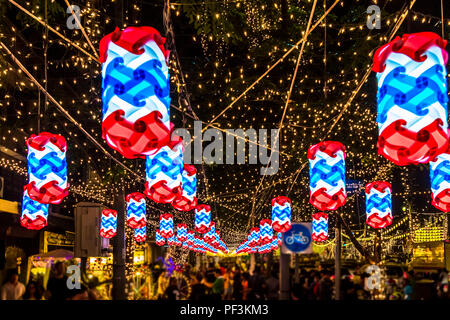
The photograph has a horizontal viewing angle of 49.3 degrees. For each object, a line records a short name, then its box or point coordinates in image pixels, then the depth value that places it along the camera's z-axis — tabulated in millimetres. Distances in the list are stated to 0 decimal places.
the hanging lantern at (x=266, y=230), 26484
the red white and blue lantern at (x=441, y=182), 9133
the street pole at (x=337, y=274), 6383
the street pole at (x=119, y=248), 14673
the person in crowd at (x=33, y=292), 6412
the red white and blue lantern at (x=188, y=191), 11809
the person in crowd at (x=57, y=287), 6434
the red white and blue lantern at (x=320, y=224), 20391
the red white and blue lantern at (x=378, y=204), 12764
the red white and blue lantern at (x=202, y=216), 19781
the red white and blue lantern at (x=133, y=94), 5812
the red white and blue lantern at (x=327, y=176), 10258
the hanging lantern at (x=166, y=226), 21953
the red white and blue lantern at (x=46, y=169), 9047
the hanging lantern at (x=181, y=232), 27406
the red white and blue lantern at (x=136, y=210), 15945
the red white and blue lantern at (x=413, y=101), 5969
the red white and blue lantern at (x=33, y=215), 11086
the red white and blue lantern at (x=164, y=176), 9164
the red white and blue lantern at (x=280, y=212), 17656
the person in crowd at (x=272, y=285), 6996
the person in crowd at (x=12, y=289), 6273
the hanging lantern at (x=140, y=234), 21053
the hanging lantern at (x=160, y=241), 25688
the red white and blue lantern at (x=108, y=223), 18572
